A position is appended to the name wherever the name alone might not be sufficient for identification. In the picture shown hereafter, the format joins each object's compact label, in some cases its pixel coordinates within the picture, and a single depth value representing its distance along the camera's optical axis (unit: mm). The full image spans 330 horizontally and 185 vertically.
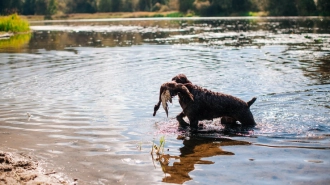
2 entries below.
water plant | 7119
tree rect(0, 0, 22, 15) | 99188
